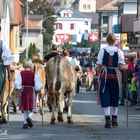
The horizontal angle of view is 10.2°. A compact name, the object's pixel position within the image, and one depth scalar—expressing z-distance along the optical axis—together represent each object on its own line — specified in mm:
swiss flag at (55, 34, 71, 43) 128938
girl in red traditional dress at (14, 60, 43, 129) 17094
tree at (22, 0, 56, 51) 129375
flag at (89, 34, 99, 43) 123000
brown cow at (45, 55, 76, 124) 18719
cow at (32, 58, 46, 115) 22711
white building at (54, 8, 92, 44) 128350
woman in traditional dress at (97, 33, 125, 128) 16875
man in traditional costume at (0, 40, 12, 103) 17094
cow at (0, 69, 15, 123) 18269
